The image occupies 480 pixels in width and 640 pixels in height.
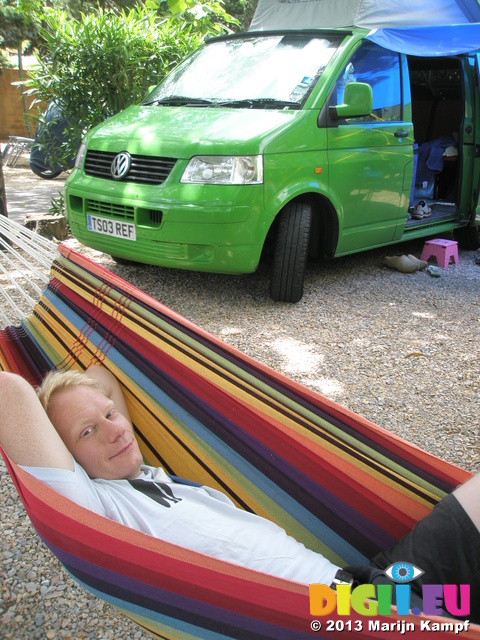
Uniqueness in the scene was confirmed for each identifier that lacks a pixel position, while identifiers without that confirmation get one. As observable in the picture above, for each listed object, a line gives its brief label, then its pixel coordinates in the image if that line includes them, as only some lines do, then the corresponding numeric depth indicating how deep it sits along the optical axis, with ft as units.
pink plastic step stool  18.25
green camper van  12.54
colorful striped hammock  3.80
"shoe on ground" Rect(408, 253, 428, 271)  17.54
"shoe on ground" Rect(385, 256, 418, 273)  17.26
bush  19.90
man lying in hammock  4.74
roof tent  14.94
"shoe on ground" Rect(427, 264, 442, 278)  17.02
